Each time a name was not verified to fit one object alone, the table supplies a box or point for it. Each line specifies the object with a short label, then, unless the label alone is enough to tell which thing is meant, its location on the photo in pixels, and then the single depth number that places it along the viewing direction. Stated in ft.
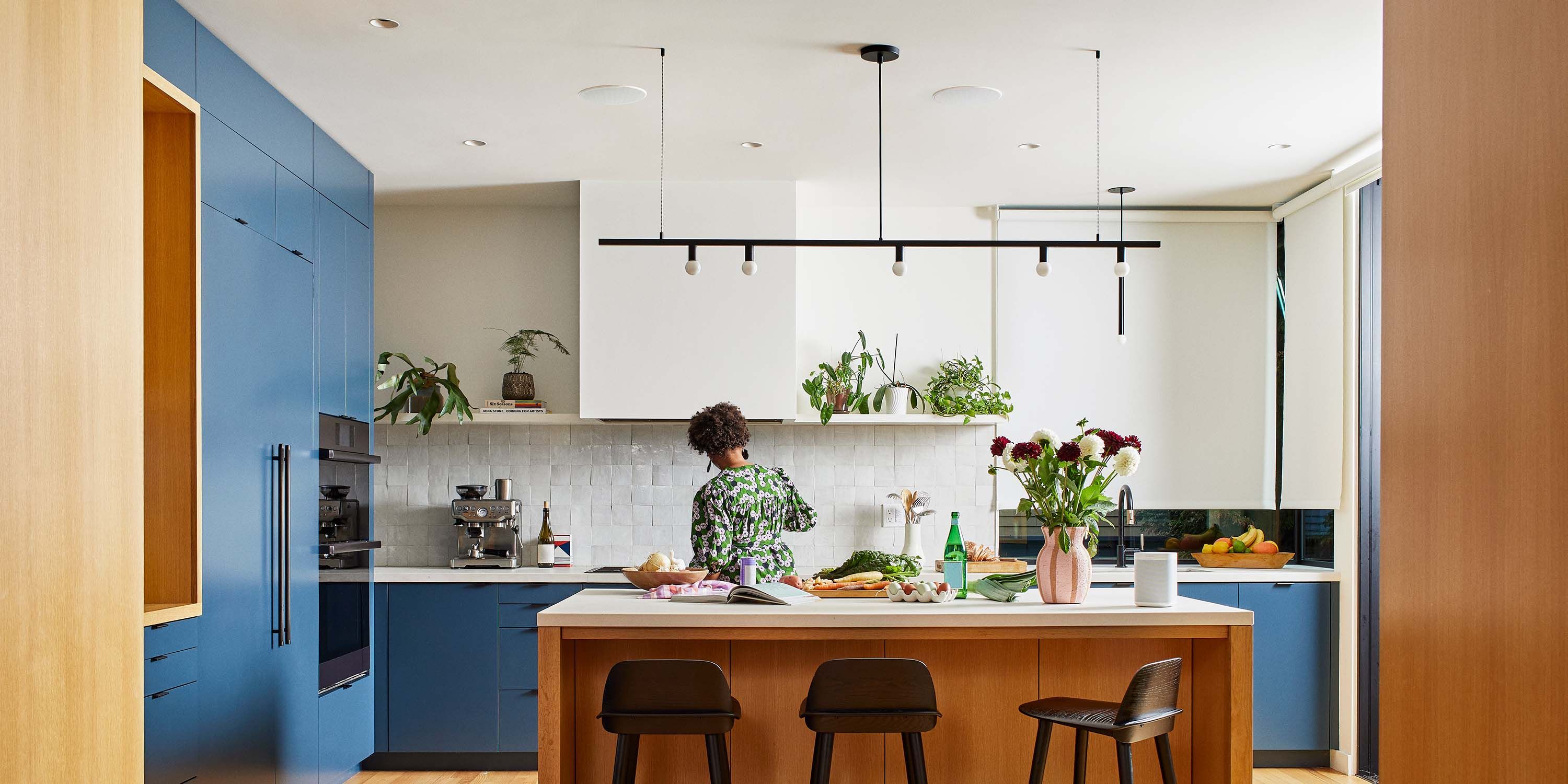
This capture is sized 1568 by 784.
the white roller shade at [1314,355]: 16.93
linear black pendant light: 11.76
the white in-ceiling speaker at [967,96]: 13.01
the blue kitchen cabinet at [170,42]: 9.97
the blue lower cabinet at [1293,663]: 16.90
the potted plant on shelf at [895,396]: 18.34
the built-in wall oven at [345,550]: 14.56
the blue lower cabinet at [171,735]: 10.11
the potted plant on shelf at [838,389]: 18.24
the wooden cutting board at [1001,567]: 17.39
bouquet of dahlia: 11.11
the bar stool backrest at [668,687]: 9.98
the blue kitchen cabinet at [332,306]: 14.47
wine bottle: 17.90
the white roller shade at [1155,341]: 18.95
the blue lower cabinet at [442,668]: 16.71
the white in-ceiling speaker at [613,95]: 12.96
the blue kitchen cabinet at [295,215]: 13.20
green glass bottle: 11.59
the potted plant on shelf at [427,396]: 17.47
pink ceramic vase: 11.15
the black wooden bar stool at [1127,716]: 9.62
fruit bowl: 17.65
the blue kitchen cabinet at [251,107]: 11.24
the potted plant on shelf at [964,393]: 18.11
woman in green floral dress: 13.42
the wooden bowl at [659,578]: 12.32
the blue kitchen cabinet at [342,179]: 14.58
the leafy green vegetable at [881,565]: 12.23
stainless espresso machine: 17.70
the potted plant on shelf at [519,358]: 18.13
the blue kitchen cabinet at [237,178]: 11.22
